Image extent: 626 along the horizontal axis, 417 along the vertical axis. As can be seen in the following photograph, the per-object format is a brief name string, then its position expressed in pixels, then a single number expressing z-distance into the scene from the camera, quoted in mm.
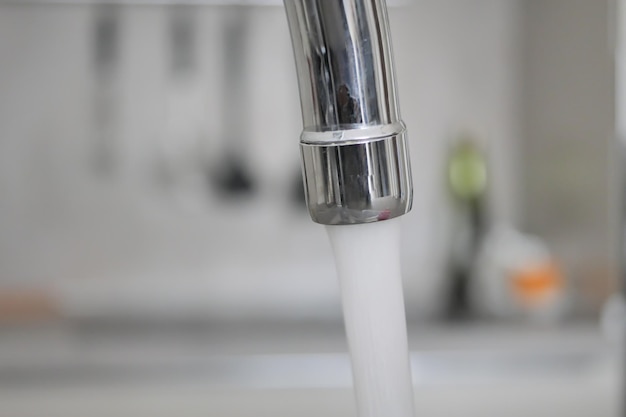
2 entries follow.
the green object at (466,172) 1612
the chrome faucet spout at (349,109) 340
